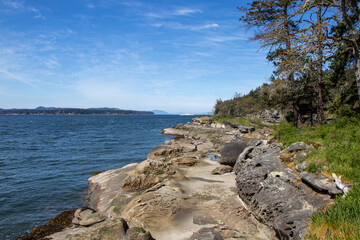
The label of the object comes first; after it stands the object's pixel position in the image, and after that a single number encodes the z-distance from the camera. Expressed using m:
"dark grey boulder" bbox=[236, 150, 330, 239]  6.14
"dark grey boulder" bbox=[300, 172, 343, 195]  6.29
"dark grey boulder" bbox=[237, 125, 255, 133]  31.48
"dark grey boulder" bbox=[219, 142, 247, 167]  15.93
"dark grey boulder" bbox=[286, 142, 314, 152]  9.41
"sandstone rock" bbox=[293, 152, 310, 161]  8.68
